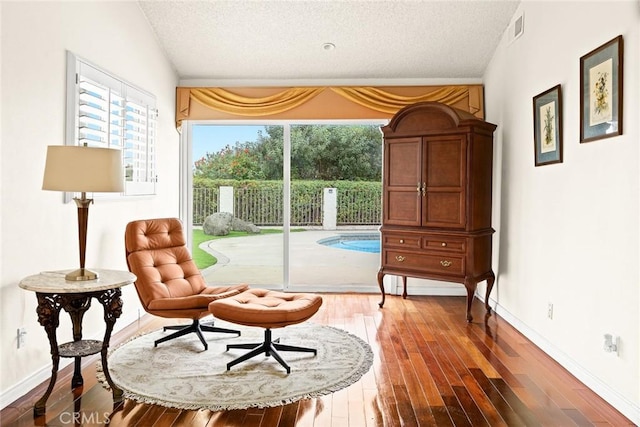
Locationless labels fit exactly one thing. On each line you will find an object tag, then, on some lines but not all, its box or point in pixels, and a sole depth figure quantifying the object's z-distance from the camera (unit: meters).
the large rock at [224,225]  5.41
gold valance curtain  5.11
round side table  2.39
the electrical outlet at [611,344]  2.57
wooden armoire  4.25
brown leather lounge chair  3.17
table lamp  2.44
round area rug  2.60
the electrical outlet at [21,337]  2.64
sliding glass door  5.41
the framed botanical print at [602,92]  2.58
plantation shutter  3.19
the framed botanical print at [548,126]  3.31
